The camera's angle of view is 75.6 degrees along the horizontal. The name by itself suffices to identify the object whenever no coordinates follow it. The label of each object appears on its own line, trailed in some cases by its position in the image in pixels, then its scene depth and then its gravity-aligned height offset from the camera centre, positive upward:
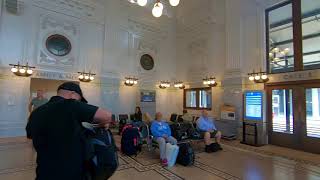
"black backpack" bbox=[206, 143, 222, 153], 5.89 -1.37
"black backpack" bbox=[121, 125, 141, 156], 5.37 -1.09
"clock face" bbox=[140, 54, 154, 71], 11.05 +2.04
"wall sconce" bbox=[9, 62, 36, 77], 7.21 +1.00
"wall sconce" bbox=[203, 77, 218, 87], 9.38 +0.83
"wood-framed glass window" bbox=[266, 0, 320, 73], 6.65 +2.26
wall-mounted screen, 10.56 +0.17
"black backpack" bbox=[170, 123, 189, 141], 5.84 -0.91
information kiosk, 6.98 -0.65
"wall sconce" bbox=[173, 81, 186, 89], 11.30 +0.81
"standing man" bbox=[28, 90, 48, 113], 5.62 -0.07
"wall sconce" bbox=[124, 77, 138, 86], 9.95 +0.88
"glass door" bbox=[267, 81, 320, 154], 6.28 -0.48
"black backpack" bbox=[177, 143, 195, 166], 4.63 -1.27
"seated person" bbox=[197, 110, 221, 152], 6.20 -0.86
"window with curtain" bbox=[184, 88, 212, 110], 10.03 +0.09
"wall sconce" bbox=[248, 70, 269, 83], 7.42 +0.86
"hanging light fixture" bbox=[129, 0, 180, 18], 4.40 +1.99
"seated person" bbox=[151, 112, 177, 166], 4.94 -0.86
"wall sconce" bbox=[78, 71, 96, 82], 8.66 +0.94
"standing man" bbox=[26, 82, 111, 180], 1.28 -0.23
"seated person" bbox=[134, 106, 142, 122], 9.62 -0.70
